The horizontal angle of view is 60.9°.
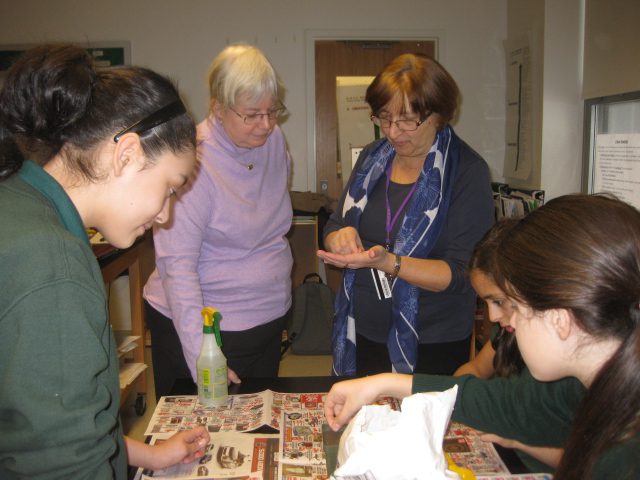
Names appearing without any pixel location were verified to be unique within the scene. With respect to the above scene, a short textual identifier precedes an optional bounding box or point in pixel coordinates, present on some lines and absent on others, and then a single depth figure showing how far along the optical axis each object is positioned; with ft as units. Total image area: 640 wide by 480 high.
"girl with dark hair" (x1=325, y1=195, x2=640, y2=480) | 2.48
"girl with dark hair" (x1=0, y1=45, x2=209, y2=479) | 1.99
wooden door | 13.73
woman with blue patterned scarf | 5.14
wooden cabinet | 8.30
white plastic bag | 2.60
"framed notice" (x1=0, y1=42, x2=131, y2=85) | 13.30
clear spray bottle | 3.95
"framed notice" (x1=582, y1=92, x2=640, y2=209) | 7.64
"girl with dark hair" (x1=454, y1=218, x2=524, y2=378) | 4.36
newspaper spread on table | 3.20
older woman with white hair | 4.48
